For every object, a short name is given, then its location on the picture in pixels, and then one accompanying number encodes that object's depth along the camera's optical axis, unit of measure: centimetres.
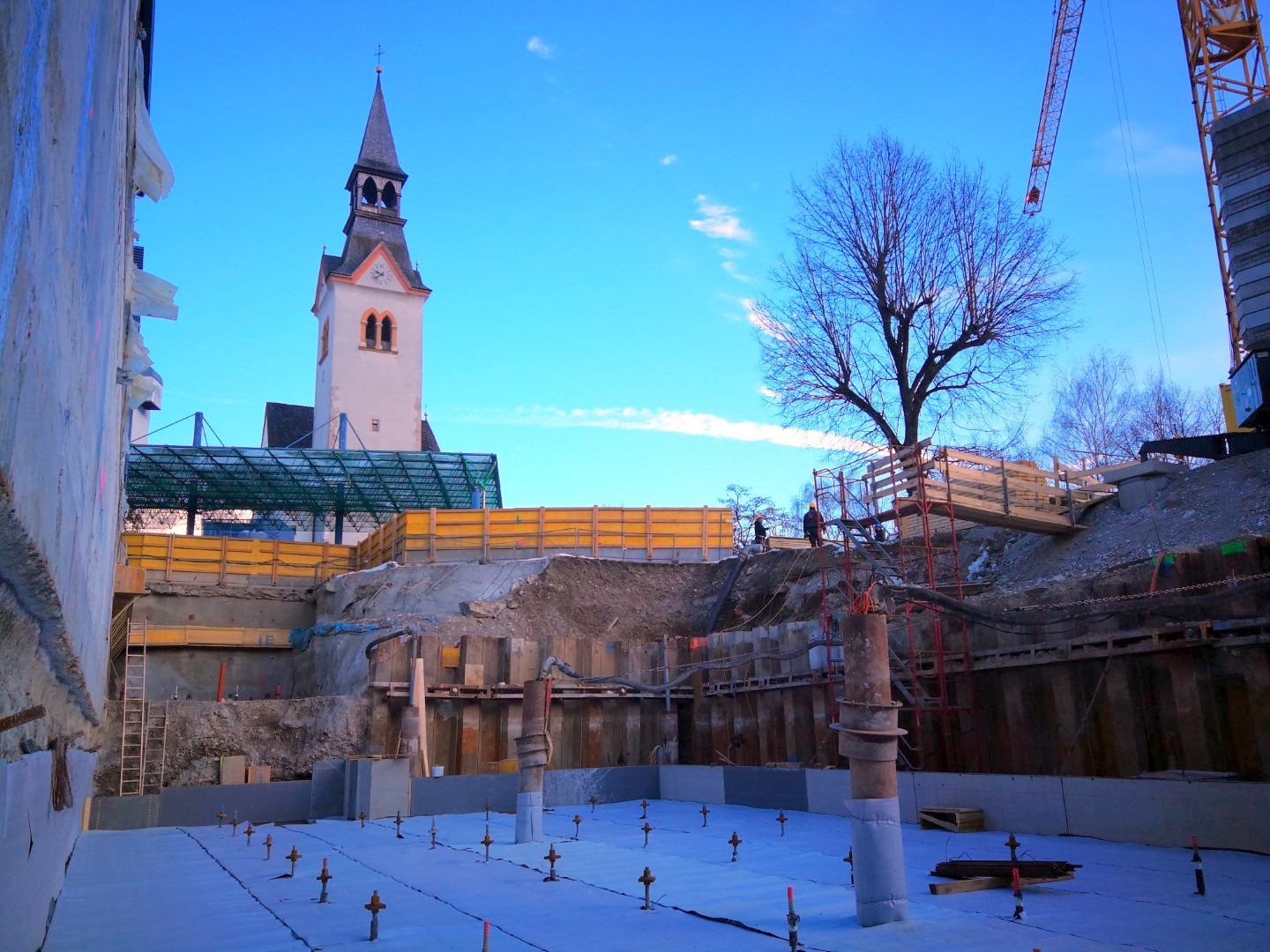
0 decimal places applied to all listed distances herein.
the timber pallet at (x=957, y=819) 1456
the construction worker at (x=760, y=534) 3155
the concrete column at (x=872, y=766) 892
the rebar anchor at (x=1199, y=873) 929
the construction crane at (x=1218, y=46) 3517
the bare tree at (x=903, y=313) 2748
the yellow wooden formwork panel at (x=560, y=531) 3291
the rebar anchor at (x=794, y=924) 773
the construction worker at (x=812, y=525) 2228
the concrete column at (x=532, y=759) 1527
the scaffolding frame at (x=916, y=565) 1747
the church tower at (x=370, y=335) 5397
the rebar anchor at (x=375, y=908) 863
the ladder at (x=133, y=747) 2184
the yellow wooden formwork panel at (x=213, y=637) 3067
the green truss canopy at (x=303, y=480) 3625
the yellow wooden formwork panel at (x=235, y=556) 3466
